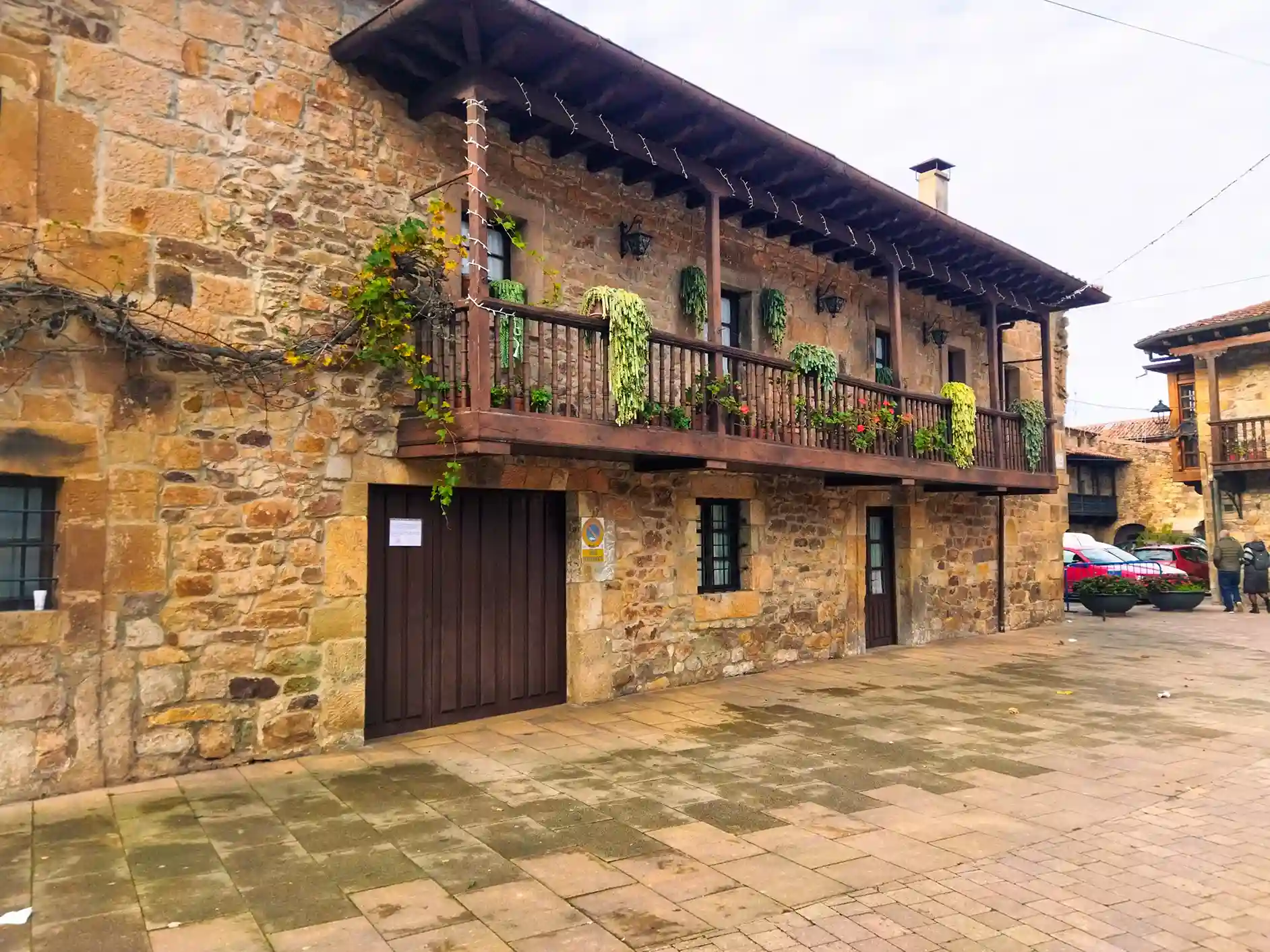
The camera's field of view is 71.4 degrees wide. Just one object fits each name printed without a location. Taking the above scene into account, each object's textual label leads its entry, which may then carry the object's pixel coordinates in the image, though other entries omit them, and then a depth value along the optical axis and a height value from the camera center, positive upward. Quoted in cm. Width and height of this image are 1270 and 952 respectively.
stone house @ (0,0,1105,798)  521 +95
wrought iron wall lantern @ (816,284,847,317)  1059 +273
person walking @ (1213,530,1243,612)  1709 -83
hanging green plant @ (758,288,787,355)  979 +241
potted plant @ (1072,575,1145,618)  1608 -124
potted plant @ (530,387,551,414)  659 +99
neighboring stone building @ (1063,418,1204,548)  2842 +123
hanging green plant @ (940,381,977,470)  1082 +133
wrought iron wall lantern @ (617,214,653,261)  830 +275
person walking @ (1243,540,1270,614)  1686 -95
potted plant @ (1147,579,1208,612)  1716 -135
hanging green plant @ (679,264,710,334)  898 +238
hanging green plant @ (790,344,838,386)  887 +169
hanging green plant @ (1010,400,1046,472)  1230 +140
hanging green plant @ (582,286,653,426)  686 +142
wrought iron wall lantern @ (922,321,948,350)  1240 +273
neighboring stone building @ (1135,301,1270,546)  1975 +264
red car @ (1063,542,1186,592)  1845 -82
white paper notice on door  673 +0
